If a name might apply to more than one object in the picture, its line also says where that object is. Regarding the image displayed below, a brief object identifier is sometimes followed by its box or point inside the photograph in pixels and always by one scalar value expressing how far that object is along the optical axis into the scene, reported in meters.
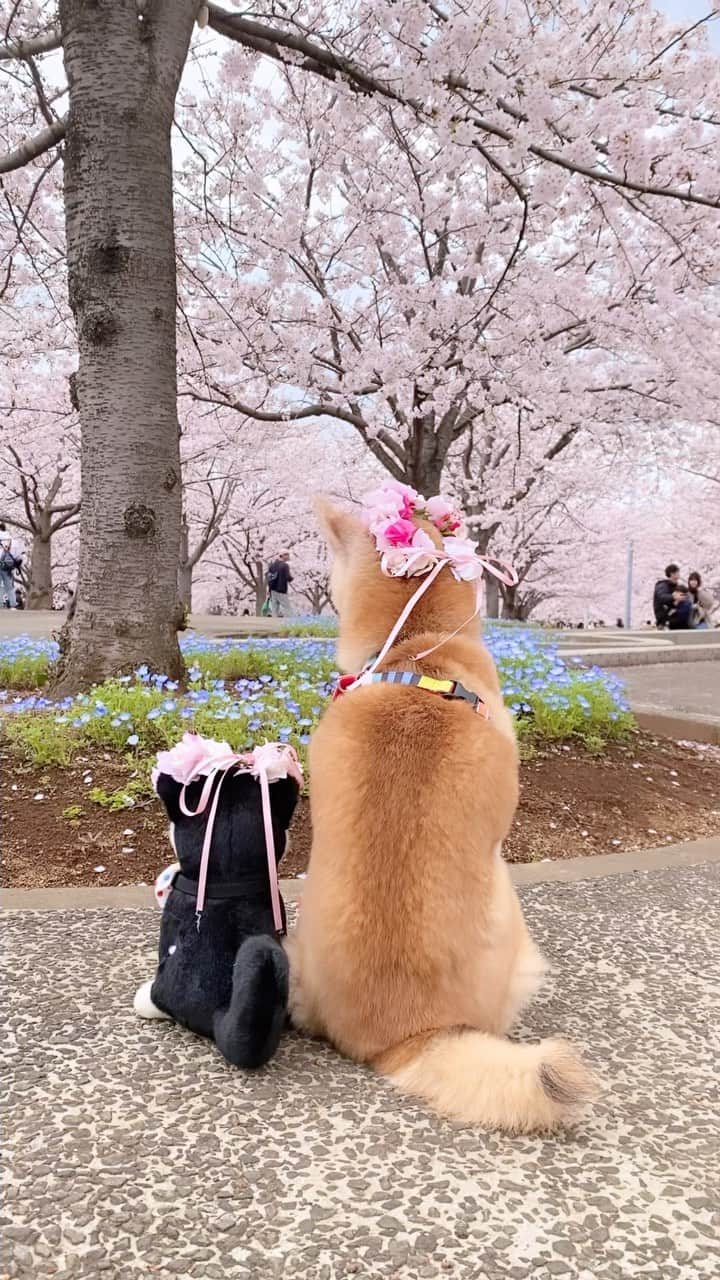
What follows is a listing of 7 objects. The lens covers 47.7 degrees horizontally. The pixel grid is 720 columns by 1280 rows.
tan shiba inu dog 1.37
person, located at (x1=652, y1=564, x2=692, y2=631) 15.90
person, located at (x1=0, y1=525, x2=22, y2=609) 18.20
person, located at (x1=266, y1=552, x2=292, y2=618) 18.97
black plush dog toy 1.59
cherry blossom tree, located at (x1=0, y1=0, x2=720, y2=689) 3.85
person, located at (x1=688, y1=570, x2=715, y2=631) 16.28
